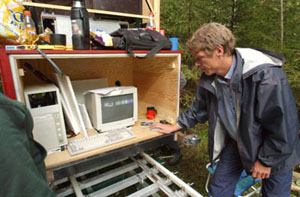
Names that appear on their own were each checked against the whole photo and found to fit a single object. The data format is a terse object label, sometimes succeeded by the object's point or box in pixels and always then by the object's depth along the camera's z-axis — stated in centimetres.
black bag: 127
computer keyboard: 121
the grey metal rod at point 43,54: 96
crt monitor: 148
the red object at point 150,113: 184
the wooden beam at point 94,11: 130
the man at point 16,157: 46
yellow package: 95
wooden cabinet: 94
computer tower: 112
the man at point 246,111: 91
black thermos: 112
